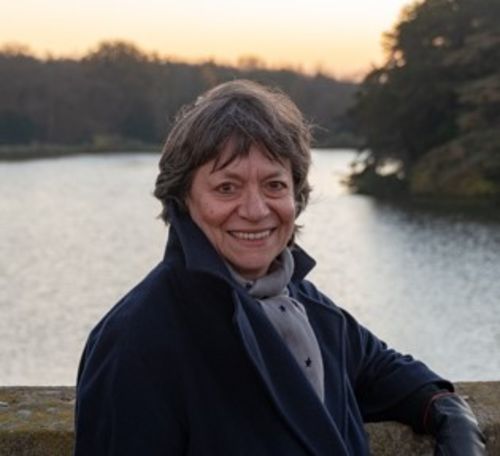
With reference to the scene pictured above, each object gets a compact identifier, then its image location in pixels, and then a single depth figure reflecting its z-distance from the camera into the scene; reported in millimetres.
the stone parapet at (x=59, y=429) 2328
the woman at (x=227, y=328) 2060
